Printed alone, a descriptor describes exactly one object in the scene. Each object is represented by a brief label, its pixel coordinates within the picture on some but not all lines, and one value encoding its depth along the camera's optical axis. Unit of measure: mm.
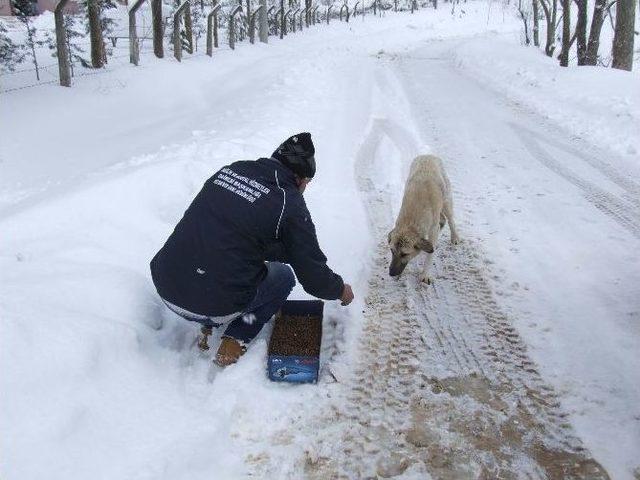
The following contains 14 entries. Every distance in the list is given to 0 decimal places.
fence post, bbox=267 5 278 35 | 30234
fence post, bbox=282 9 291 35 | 29723
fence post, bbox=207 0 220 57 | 18406
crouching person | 3145
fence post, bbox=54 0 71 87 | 10189
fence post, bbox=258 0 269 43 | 25028
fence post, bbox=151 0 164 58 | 15219
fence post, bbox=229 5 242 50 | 20662
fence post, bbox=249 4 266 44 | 23953
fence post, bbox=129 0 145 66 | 13719
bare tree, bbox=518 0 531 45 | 26969
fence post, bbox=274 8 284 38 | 29150
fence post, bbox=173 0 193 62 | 15789
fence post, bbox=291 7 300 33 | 33375
